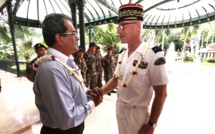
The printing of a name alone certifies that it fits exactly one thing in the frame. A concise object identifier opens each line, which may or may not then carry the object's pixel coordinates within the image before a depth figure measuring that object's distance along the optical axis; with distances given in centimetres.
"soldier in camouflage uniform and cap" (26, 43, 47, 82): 274
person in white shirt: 114
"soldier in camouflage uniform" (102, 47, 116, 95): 559
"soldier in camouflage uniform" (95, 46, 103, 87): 539
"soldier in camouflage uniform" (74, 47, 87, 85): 400
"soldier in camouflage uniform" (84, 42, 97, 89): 487
